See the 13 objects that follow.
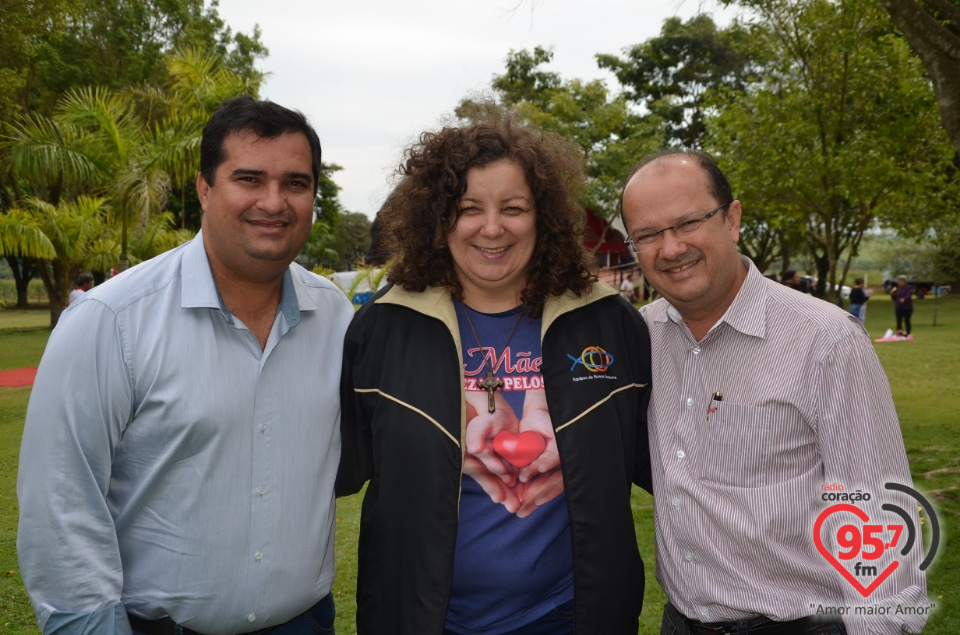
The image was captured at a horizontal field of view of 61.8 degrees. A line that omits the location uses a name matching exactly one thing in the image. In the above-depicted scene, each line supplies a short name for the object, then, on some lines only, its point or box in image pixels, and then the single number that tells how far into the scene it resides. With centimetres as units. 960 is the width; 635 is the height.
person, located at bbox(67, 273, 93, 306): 1980
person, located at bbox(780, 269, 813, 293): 2042
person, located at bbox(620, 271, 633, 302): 3546
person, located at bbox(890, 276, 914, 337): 2225
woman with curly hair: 269
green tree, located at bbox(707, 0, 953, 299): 1205
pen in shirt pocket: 264
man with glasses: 243
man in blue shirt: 232
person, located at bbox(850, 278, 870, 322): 2338
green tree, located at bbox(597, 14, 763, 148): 3569
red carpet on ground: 1595
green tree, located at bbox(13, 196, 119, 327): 1977
